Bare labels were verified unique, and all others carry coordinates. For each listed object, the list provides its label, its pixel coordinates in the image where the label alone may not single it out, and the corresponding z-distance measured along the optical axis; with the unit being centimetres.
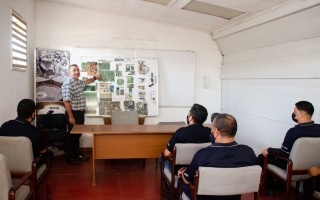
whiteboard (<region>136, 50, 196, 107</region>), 567
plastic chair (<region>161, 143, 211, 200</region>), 267
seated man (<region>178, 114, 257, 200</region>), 197
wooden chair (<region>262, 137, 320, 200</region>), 275
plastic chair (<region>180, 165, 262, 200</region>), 188
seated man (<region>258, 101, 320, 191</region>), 295
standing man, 452
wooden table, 377
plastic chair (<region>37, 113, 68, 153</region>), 455
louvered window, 381
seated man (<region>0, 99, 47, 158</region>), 271
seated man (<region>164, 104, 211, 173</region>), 284
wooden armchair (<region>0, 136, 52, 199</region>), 247
